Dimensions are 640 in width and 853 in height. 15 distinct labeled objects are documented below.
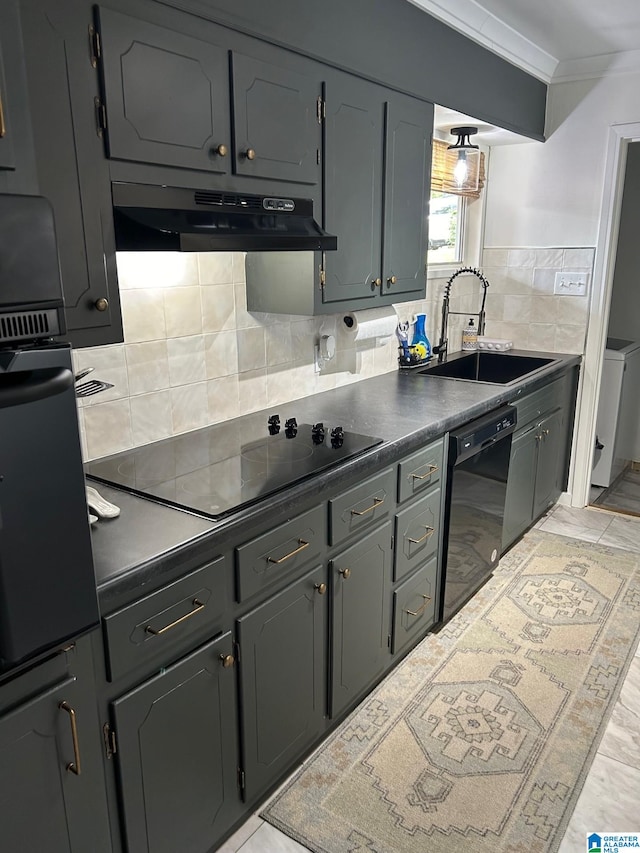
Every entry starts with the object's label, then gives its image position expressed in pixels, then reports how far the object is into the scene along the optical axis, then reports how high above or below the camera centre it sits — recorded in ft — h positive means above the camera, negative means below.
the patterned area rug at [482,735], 5.93 -5.16
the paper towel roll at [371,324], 8.86 -1.03
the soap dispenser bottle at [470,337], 12.55 -1.67
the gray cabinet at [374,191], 7.03 +0.67
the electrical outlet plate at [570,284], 11.99 -0.64
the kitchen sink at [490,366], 11.75 -2.15
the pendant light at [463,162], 10.70 +1.50
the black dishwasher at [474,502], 8.40 -3.44
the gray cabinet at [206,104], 4.74 +1.19
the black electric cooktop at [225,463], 5.45 -2.01
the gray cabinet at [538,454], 10.46 -3.53
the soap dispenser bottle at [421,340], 11.00 -1.53
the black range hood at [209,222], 4.95 +0.23
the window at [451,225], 11.44 +0.44
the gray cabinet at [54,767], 3.70 -3.05
